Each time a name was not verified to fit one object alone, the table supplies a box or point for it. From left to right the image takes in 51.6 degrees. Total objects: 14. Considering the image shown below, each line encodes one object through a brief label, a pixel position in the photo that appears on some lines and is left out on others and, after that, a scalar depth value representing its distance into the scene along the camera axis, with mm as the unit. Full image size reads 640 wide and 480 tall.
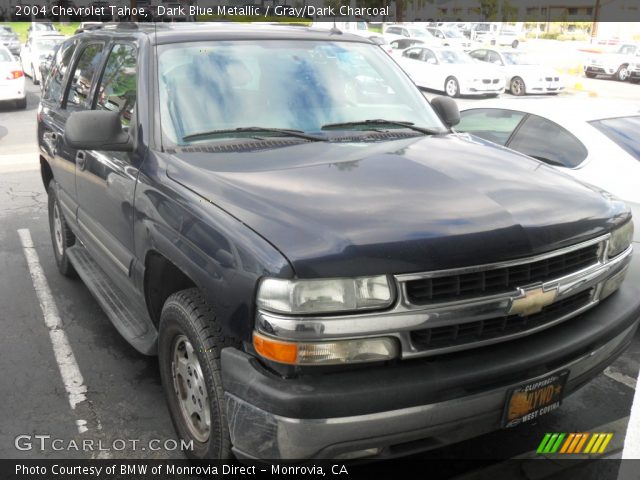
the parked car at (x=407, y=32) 36497
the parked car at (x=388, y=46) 26305
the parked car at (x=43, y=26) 32662
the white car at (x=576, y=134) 4879
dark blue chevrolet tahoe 2367
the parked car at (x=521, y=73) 23250
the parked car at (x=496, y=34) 46597
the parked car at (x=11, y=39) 32681
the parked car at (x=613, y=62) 30078
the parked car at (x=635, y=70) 29500
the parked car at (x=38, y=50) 22038
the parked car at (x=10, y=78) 16578
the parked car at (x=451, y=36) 38219
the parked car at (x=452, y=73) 21969
